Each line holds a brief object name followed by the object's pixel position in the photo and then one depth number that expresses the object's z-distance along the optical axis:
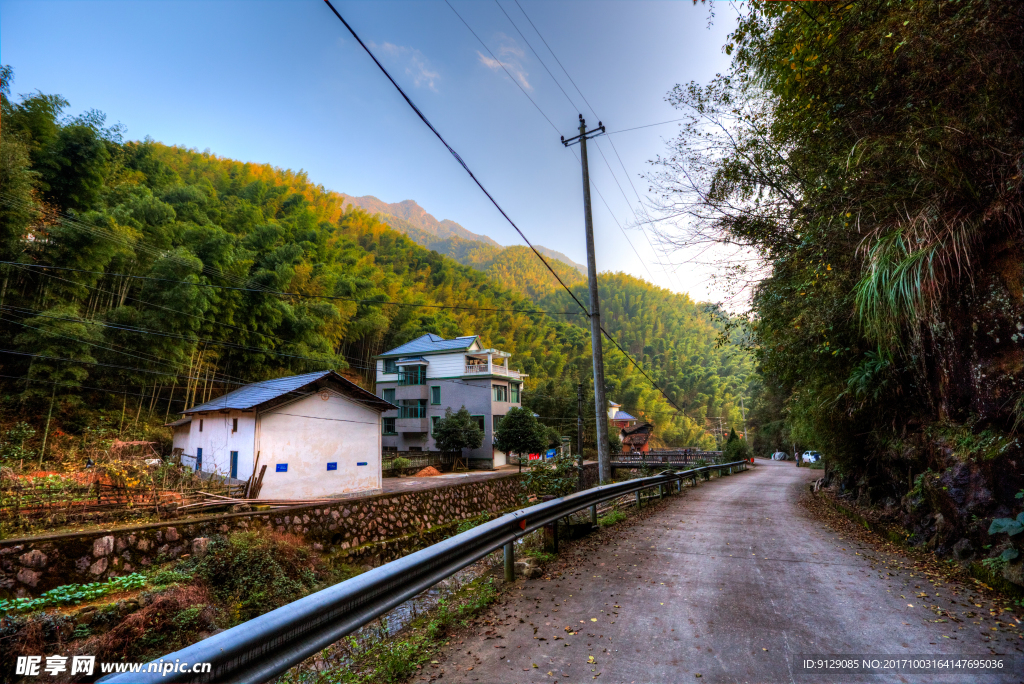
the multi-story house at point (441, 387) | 20.88
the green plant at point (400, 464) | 20.98
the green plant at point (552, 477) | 6.84
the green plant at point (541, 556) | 4.68
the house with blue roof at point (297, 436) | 14.05
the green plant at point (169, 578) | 7.84
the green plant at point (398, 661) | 2.41
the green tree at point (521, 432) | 20.75
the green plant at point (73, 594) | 6.69
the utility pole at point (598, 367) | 9.87
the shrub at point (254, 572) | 8.19
